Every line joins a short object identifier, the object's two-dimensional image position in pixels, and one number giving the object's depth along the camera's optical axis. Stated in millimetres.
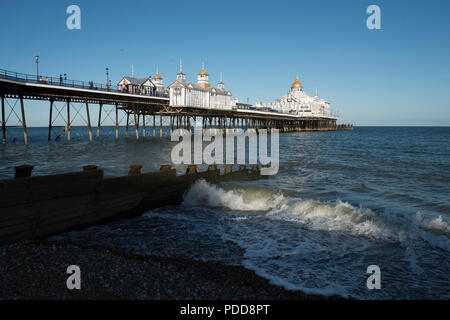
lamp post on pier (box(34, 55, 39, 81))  37188
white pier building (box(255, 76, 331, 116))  149875
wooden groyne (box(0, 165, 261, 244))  7031
